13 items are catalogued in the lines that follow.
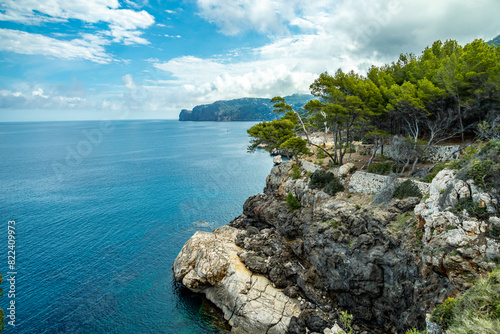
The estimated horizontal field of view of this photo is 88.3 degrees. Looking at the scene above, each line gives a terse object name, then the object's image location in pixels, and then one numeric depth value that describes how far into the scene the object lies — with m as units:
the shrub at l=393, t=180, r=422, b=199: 20.37
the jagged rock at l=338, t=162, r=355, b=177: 28.05
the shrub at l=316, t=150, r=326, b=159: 37.40
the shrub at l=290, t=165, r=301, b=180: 33.85
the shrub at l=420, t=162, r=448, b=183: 20.96
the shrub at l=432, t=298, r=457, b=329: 10.62
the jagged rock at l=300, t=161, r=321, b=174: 31.41
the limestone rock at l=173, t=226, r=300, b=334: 19.58
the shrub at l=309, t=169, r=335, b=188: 27.98
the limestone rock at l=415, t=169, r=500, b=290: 12.97
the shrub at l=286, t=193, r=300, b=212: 29.59
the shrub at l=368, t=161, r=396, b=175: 26.51
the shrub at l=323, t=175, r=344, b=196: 26.31
